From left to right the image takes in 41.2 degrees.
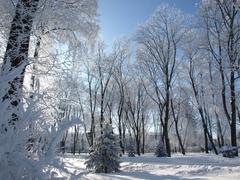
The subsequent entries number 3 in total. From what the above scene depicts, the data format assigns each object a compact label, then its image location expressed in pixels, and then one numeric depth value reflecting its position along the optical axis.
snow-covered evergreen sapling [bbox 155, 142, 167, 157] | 27.12
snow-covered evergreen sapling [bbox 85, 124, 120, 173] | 13.97
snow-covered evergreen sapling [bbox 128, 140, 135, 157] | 30.96
